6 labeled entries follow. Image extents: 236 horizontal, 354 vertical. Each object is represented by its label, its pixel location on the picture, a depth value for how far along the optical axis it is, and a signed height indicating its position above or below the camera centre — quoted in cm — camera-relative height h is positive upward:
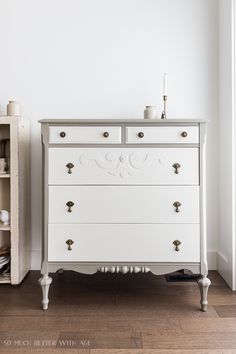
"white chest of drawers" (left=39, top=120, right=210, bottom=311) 188 -13
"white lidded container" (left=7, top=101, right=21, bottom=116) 230 +47
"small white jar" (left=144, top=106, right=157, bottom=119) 216 +42
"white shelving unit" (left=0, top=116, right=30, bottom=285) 222 -17
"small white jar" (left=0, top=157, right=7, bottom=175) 234 +7
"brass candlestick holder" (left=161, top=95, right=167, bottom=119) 222 +51
